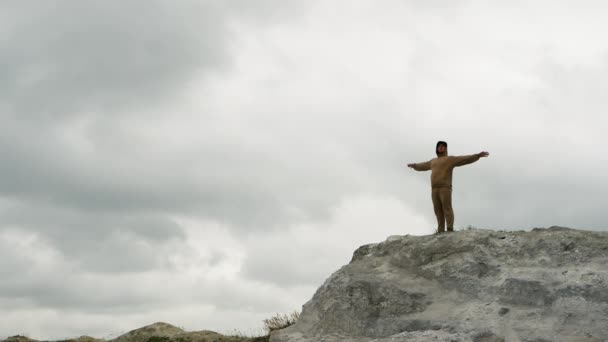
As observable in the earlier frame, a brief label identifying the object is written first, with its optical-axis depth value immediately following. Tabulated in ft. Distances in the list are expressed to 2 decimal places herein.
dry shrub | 53.36
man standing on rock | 44.01
